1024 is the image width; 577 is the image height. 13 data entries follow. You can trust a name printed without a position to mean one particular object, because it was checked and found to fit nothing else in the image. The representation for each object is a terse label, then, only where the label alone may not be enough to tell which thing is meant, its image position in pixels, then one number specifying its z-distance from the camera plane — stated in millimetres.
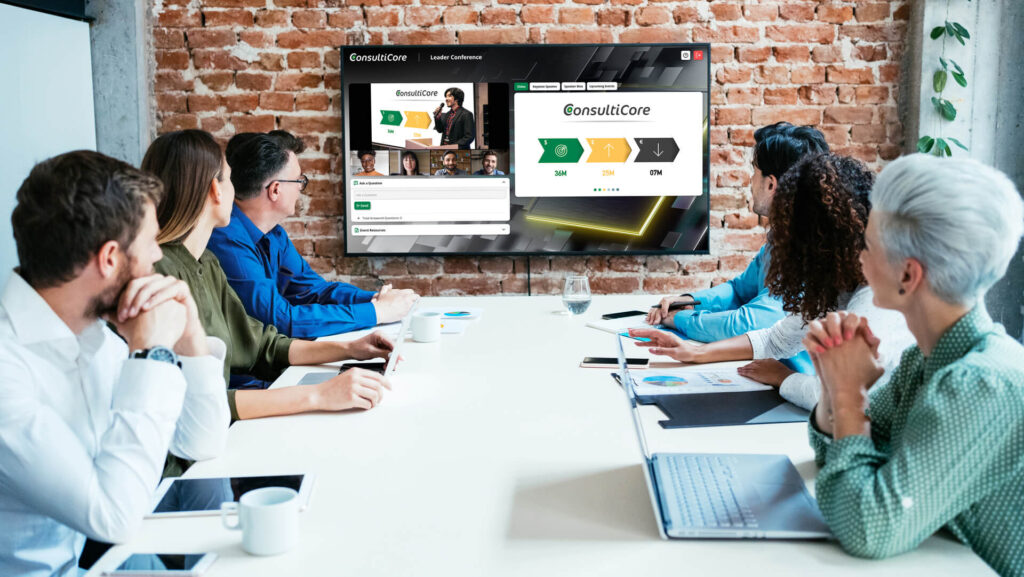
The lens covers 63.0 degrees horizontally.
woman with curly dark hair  1729
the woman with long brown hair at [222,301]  1660
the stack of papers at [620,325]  2507
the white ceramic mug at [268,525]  1046
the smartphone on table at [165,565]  1006
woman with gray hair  1000
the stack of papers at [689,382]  1783
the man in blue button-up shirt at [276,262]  2600
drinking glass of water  2617
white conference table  1030
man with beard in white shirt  1125
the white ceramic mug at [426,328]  2383
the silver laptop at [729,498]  1076
